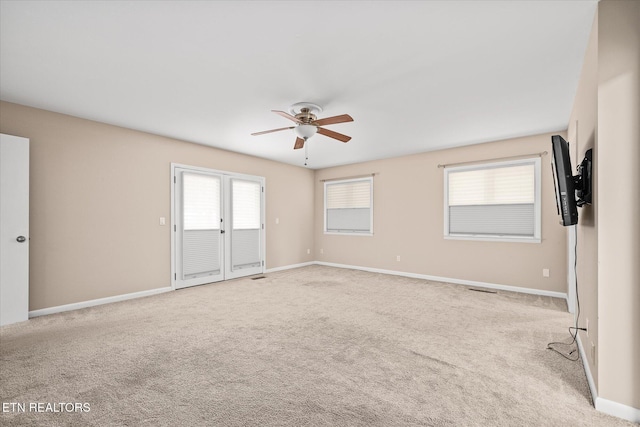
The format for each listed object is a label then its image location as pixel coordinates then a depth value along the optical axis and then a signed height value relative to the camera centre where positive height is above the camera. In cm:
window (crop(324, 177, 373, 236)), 703 +21
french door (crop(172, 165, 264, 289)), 523 -22
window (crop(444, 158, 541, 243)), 490 +24
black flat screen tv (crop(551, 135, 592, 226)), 221 +24
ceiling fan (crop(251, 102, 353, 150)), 352 +115
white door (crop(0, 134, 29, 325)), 338 -17
